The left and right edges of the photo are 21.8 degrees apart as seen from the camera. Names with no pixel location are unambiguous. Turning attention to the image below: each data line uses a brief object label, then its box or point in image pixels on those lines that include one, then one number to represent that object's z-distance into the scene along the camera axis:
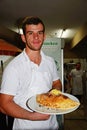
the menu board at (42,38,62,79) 2.79
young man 1.34
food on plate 1.40
